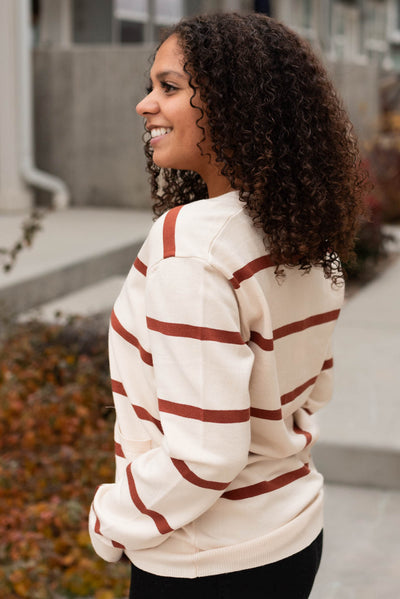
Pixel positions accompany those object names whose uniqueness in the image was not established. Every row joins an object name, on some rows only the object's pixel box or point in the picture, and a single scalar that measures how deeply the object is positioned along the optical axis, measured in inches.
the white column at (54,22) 487.2
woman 53.9
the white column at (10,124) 393.7
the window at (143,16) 517.0
